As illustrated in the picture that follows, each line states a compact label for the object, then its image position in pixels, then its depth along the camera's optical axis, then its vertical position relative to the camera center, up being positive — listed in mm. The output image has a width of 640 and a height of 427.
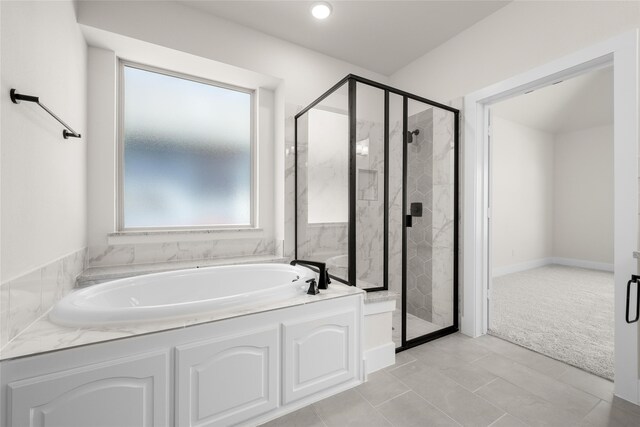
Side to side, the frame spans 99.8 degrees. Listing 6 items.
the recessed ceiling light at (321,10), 2154 +1650
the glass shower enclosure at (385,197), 2053 +128
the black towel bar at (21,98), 1094 +474
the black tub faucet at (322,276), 1799 -439
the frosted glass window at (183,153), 2322 +549
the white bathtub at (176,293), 1210 -485
